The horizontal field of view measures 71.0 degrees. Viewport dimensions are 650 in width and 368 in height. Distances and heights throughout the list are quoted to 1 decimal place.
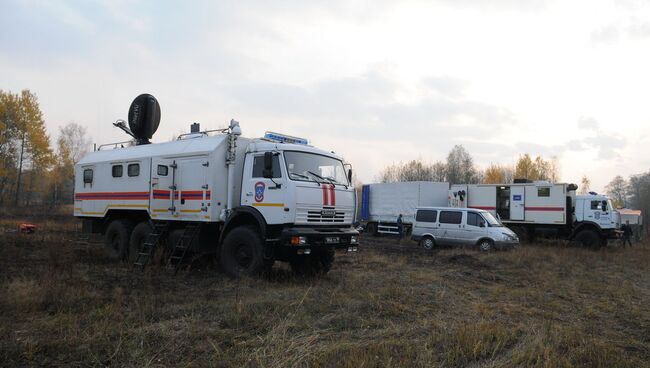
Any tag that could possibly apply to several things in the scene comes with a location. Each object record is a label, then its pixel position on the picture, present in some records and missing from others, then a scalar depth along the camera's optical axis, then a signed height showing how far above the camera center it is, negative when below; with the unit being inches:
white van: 671.8 -32.5
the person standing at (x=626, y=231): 897.5 -35.7
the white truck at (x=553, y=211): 844.0 -0.2
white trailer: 1027.9 +12.6
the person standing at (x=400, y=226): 1013.2 -44.1
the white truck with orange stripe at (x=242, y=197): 365.4 +3.4
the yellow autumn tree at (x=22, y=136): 1480.1 +193.2
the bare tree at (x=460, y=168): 2819.9 +256.6
